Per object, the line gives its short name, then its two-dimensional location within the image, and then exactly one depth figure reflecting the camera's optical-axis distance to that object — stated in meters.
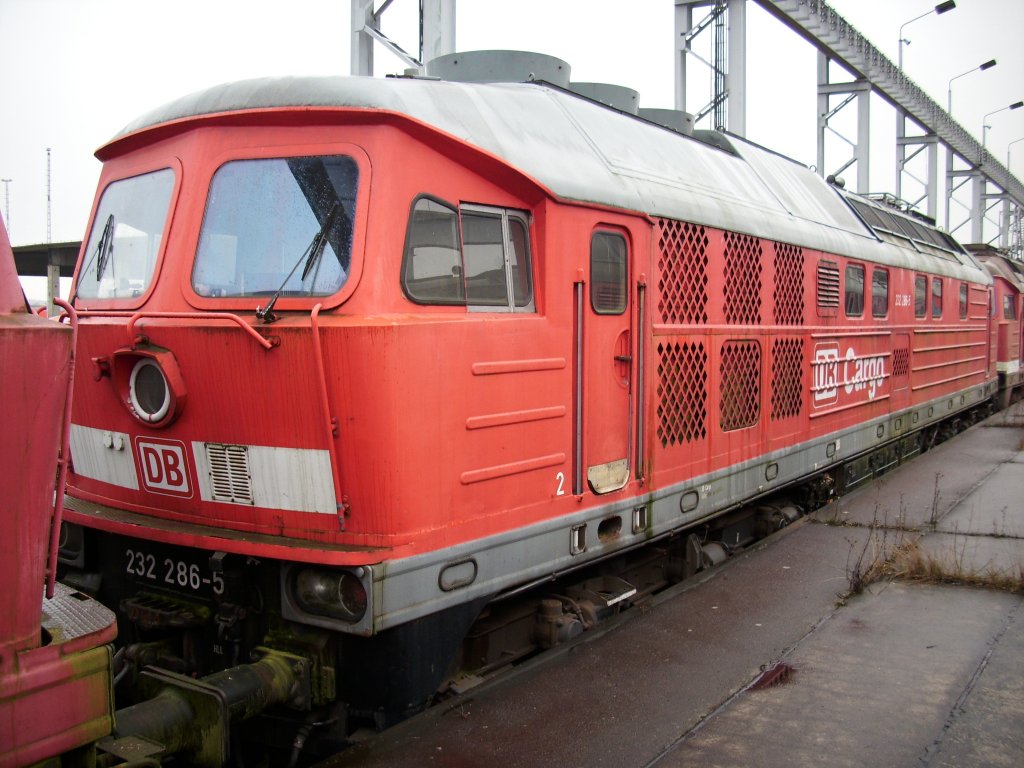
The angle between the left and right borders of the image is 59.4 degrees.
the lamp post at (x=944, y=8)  21.48
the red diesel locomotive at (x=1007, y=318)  18.16
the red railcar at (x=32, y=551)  2.36
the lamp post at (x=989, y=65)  28.30
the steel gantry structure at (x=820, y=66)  9.80
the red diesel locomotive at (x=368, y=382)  3.59
